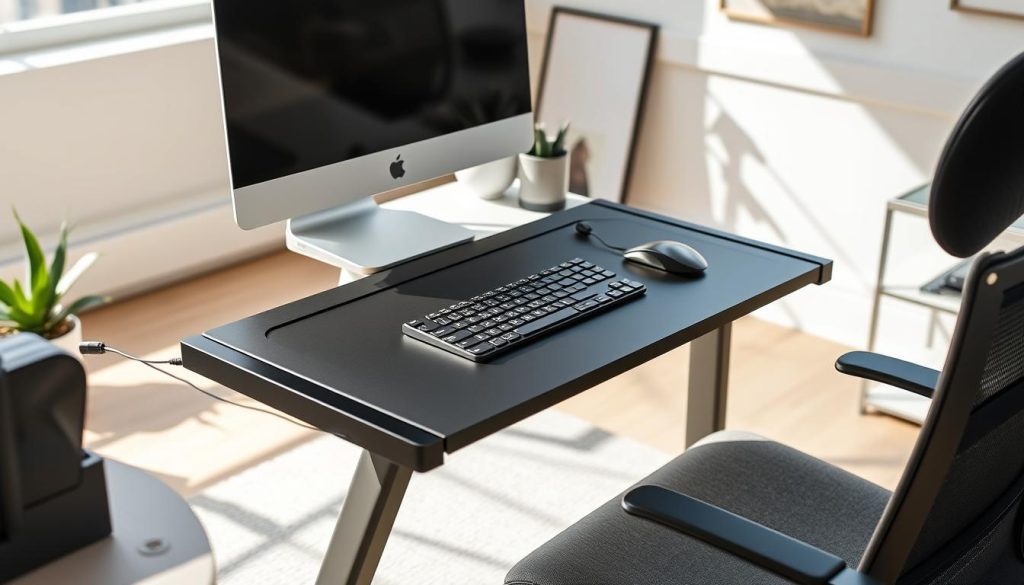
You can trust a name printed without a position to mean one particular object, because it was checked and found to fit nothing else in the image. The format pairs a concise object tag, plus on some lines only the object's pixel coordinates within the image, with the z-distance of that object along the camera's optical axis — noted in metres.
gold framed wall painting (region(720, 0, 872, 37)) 3.15
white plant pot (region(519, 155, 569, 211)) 2.15
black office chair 1.08
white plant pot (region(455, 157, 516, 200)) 2.18
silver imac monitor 1.72
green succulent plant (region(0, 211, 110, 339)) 2.78
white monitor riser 2.03
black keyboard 1.58
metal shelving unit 2.81
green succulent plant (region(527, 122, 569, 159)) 2.19
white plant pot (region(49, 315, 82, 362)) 2.78
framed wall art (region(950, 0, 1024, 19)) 2.85
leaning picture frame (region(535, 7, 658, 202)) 3.73
